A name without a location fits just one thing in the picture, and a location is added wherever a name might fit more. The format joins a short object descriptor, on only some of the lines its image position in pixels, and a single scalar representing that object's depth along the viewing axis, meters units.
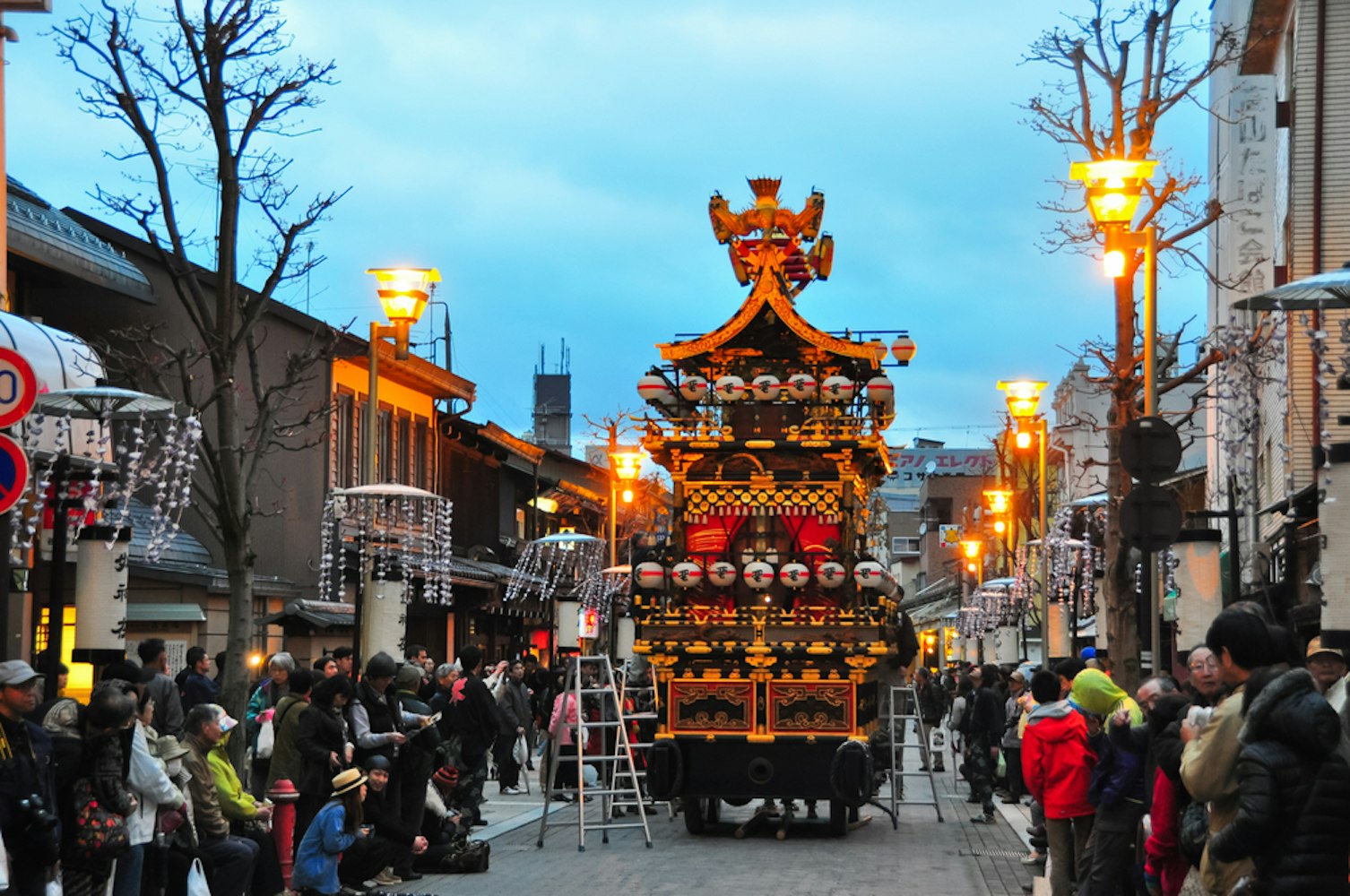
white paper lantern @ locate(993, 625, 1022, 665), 41.69
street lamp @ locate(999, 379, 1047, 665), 32.66
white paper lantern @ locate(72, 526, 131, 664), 15.35
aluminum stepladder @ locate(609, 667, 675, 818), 23.11
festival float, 21.88
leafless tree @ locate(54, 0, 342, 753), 19.94
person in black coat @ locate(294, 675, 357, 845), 15.38
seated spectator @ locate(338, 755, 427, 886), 15.66
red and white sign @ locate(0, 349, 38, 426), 10.37
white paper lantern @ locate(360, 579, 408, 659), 21.88
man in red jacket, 14.09
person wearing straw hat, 14.60
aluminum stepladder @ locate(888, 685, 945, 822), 24.71
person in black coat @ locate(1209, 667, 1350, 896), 7.48
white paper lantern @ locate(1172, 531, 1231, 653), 19.84
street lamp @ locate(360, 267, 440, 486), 20.78
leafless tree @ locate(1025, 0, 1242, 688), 22.30
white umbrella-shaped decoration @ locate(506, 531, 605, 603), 52.73
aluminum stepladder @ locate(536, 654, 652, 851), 20.66
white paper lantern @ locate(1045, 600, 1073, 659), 34.09
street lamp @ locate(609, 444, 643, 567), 43.91
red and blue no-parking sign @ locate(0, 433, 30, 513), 10.20
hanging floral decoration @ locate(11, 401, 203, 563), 15.70
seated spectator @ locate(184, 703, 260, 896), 12.98
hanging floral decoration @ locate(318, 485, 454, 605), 21.88
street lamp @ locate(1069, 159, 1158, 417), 17.28
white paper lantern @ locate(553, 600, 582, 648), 27.92
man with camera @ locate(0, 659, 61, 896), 9.95
